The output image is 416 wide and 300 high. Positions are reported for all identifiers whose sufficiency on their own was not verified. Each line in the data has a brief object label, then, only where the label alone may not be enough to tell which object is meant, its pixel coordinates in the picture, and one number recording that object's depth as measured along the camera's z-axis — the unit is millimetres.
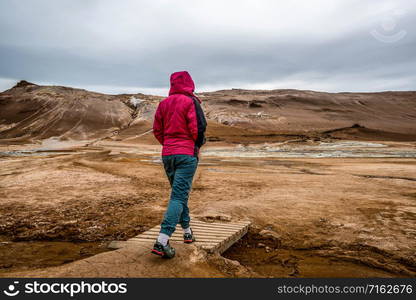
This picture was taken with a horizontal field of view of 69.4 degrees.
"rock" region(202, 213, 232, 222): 5480
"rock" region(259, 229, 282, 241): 4754
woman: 3199
